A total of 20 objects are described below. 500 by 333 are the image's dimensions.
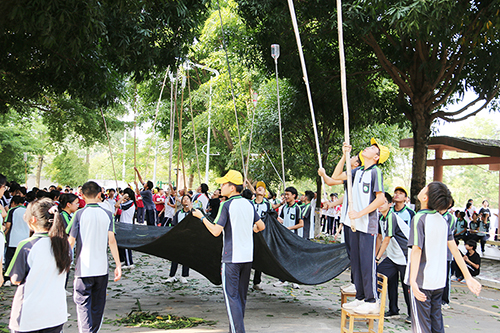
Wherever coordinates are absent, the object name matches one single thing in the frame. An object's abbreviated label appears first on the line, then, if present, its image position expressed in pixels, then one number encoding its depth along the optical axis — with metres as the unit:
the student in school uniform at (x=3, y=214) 3.51
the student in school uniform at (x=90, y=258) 4.46
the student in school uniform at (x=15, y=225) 7.26
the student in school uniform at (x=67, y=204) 6.15
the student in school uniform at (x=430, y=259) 3.89
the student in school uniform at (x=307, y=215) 8.68
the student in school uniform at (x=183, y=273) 8.38
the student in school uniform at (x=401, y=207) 6.18
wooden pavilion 13.87
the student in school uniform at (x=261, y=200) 9.07
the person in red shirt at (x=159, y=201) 17.47
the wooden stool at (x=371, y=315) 4.34
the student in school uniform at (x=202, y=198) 10.00
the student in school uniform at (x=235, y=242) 4.84
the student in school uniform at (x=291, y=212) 8.52
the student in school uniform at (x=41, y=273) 3.33
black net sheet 6.09
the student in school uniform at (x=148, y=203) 14.62
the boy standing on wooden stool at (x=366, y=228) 4.41
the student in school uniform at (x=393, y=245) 5.97
